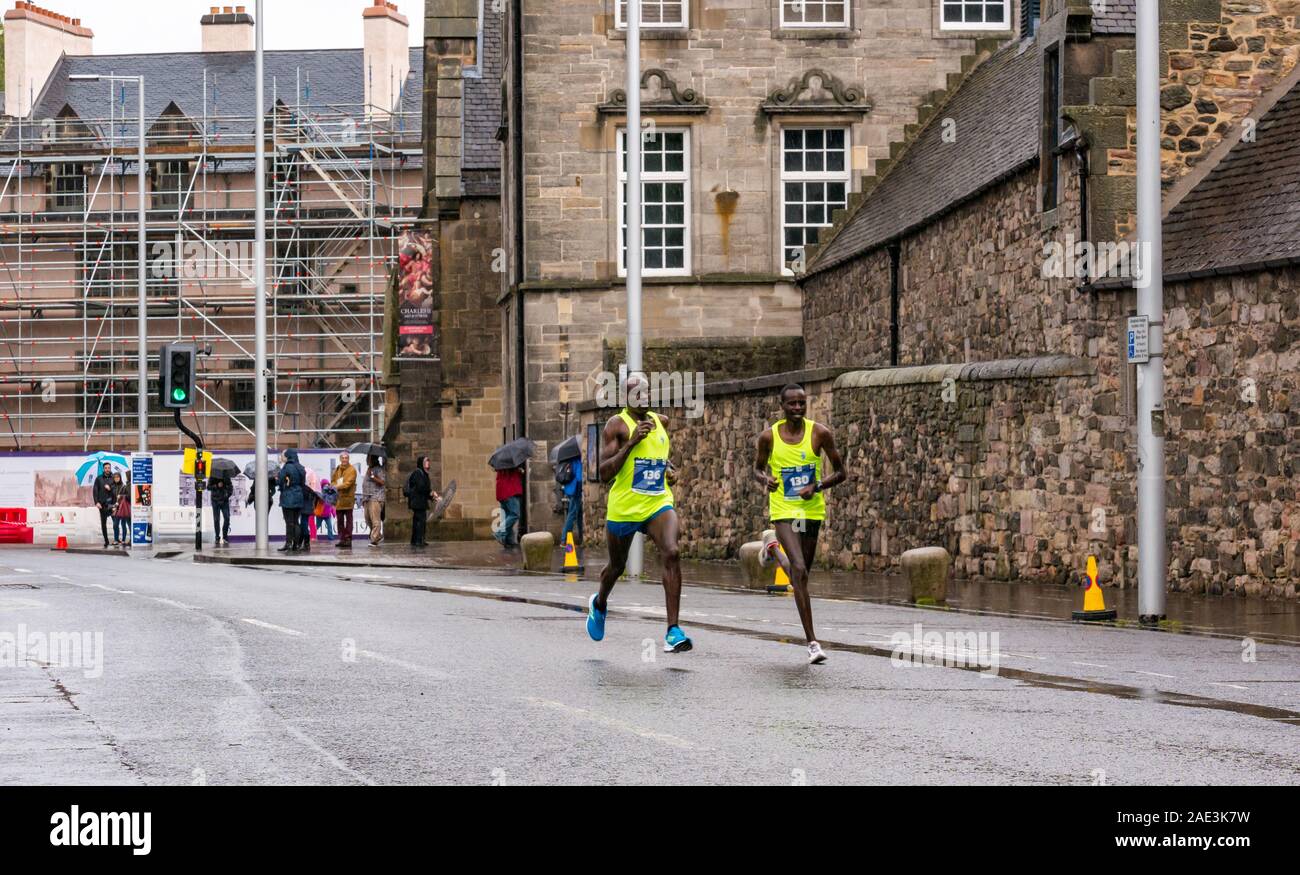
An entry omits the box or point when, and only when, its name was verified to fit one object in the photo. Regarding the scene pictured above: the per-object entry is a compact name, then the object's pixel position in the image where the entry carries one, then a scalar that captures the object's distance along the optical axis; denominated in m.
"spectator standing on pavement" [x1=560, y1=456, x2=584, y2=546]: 33.06
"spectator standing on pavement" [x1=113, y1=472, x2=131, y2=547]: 45.62
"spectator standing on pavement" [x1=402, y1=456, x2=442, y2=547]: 39.09
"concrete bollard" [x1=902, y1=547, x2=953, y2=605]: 20.11
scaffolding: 61.62
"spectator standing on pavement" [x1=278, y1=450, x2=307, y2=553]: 37.25
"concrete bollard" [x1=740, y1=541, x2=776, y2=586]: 23.52
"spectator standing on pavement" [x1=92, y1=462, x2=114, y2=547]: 45.34
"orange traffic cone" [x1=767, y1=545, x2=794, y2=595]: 22.92
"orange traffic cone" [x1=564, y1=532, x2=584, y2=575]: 27.31
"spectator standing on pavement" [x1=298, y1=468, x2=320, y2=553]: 37.66
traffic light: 36.59
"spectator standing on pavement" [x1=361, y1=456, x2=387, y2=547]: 42.34
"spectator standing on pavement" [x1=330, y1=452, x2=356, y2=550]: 38.41
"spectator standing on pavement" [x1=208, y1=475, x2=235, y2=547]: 43.81
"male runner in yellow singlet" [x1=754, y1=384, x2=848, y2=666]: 14.23
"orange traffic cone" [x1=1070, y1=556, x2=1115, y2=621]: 17.53
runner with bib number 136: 13.89
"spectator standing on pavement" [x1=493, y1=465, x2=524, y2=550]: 34.69
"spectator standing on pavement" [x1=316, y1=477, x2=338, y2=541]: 48.53
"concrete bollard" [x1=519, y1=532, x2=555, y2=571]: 28.11
